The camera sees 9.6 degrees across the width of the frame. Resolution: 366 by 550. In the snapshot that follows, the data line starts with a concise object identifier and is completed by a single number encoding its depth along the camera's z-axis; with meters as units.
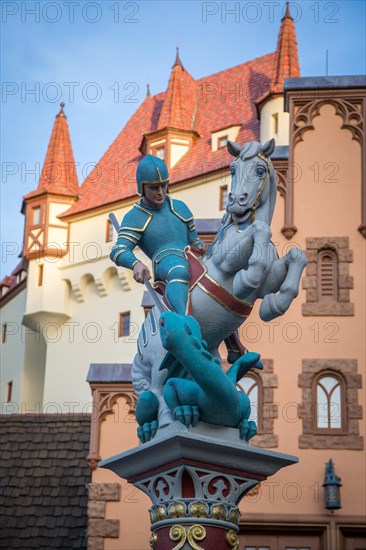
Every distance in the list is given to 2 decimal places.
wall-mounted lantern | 27.83
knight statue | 14.40
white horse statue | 13.59
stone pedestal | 13.38
